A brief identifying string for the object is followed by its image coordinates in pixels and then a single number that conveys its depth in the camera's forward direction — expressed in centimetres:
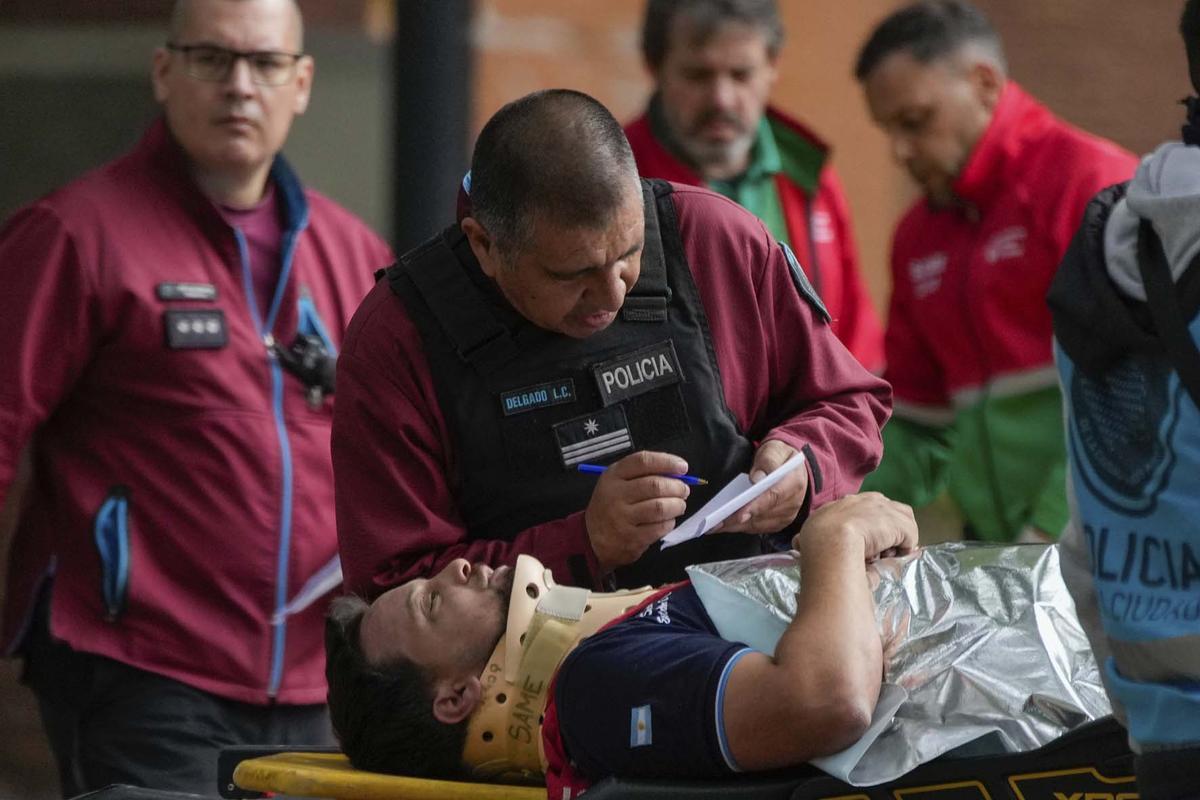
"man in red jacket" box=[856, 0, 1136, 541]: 1130
